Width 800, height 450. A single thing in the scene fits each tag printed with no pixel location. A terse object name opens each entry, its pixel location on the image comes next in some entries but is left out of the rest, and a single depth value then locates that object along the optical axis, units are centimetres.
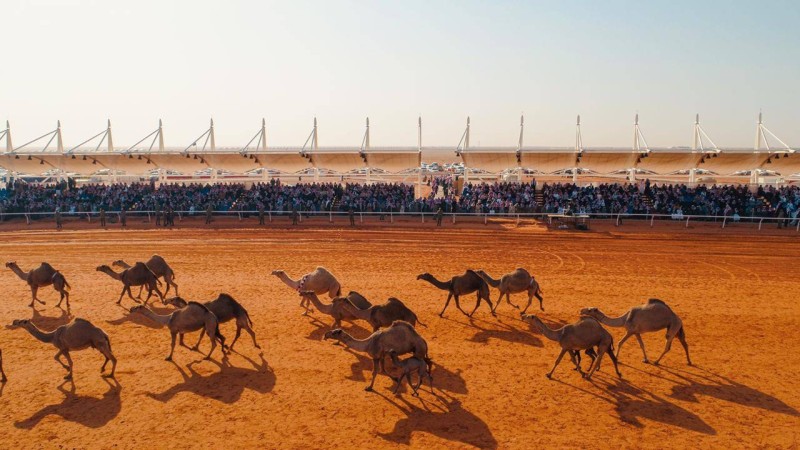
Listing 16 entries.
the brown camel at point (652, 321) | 1182
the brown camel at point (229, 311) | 1264
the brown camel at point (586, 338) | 1087
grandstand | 3991
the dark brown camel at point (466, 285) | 1497
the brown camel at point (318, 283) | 1521
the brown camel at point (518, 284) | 1513
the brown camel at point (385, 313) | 1243
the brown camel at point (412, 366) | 1009
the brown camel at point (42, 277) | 1581
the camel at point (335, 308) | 1275
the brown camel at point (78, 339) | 1105
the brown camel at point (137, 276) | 1598
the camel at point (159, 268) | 1700
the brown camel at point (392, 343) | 1059
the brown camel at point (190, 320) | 1194
